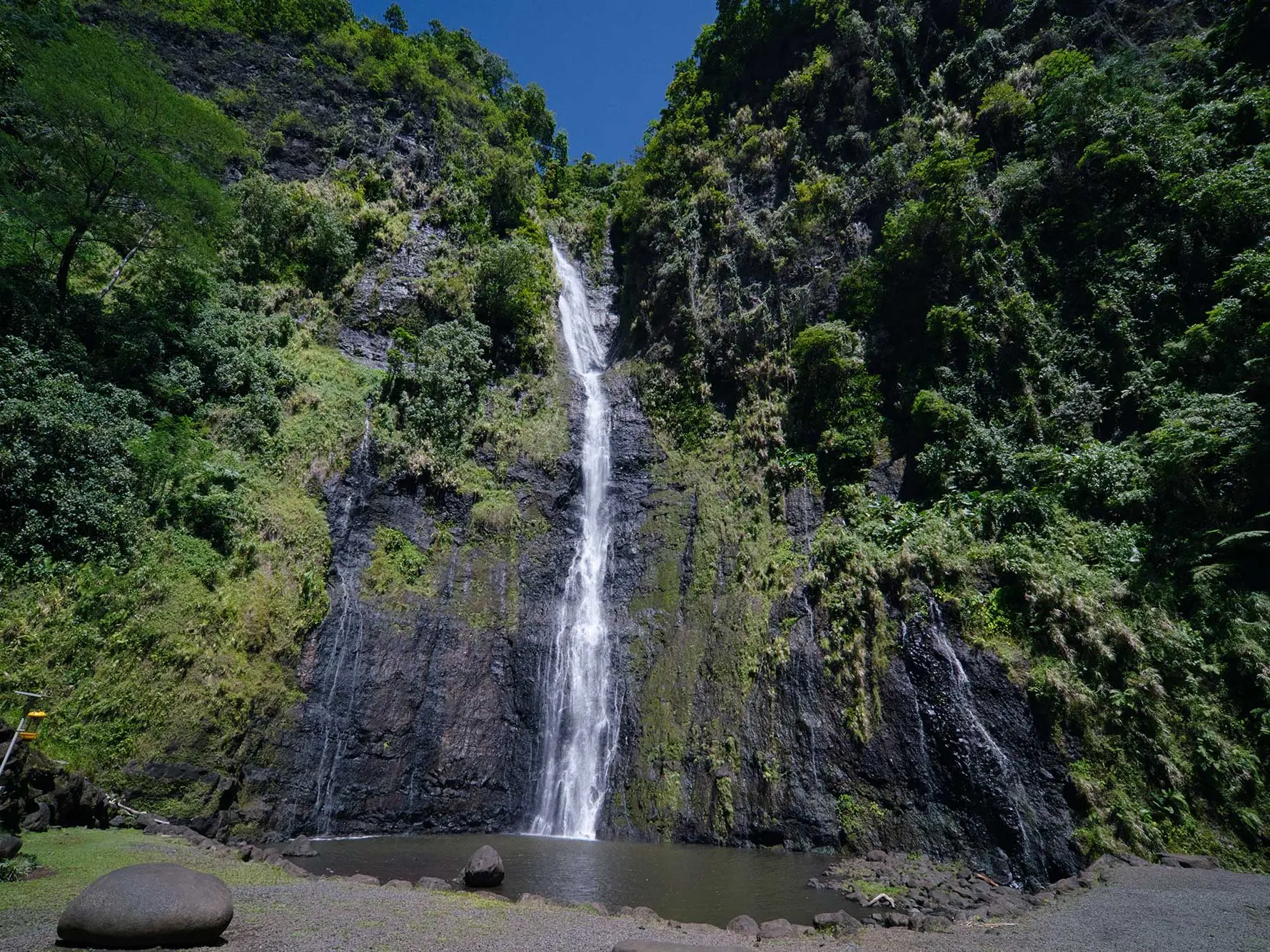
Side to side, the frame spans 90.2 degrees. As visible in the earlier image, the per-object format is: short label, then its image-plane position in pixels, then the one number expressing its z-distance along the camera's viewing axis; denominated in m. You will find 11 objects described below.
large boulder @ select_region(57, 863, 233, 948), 5.52
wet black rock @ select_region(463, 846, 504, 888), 10.55
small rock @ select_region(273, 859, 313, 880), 9.96
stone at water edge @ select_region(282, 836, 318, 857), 12.39
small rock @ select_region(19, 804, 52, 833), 9.07
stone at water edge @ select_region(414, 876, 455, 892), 10.02
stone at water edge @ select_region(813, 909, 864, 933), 8.91
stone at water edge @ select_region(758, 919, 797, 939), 8.69
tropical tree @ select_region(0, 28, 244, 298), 15.70
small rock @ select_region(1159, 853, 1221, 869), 10.20
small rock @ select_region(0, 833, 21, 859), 7.37
